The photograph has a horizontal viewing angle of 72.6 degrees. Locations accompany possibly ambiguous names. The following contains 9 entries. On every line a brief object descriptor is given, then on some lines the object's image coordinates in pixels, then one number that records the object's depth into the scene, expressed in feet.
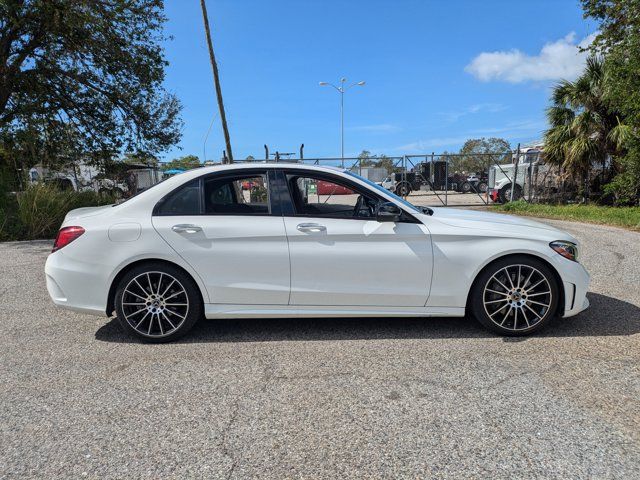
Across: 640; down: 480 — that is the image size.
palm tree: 47.21
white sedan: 12.81
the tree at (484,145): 273.95
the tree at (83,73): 40.19
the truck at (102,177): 45.08
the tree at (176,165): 60.78
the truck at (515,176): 56.85
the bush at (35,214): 34.50
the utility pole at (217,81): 52.01
